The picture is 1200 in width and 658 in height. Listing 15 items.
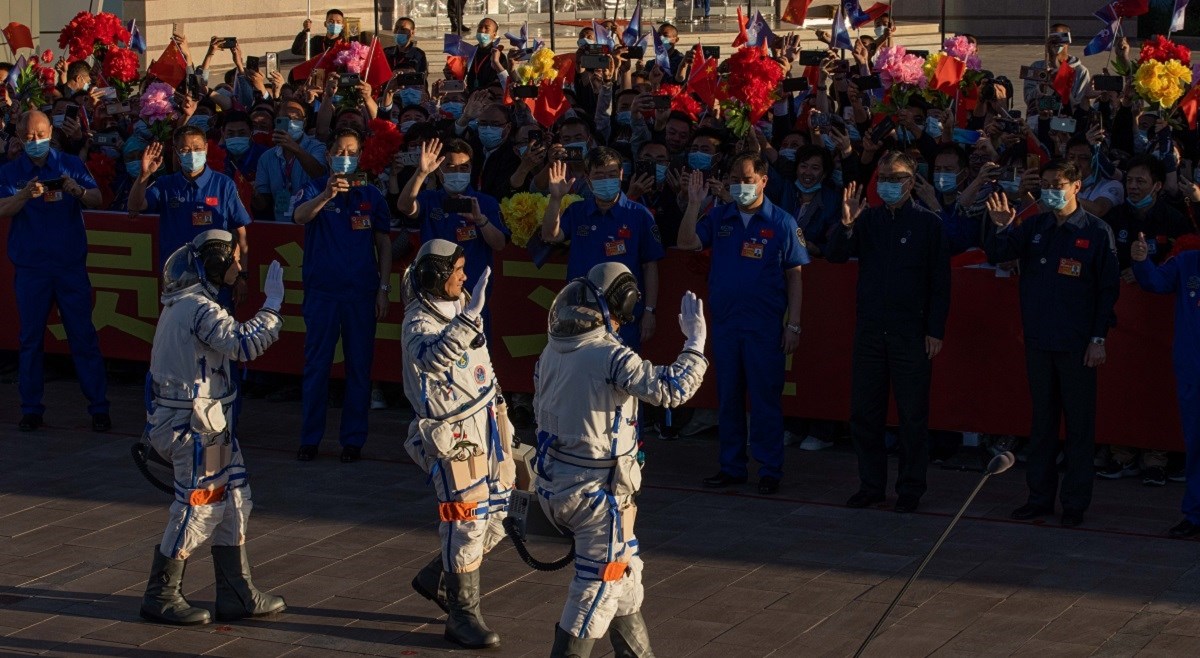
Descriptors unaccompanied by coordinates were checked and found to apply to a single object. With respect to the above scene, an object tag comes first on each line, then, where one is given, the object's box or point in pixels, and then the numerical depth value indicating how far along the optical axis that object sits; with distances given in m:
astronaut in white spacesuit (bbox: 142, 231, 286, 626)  8.73
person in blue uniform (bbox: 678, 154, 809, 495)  11.29
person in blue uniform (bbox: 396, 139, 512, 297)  11.97
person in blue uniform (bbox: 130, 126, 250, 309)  12.59
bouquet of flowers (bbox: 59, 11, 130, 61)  18.92
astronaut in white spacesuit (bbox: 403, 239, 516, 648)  8.33
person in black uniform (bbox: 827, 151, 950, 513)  10.70
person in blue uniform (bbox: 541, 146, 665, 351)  11.63
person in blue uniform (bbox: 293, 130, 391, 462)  12.18
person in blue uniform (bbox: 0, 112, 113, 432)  13.07
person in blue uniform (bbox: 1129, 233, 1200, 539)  10.28
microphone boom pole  6.73
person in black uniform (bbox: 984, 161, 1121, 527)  10.29
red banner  11.45
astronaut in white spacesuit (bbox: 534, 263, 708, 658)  7.43
